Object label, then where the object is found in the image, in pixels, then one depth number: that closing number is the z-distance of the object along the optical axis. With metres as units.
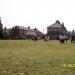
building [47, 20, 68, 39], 66.44
